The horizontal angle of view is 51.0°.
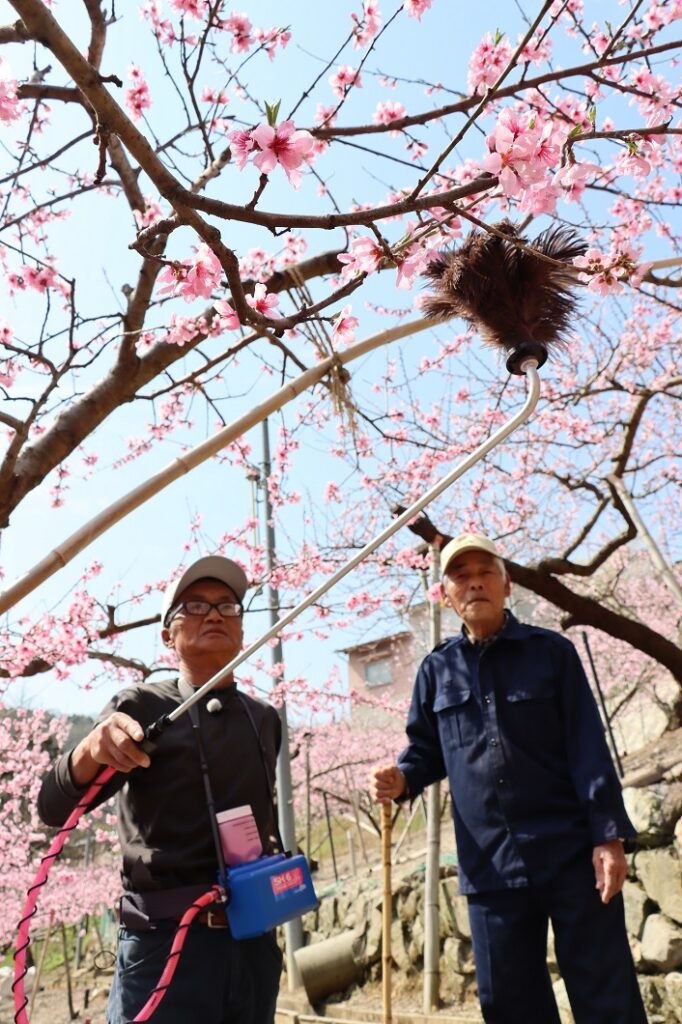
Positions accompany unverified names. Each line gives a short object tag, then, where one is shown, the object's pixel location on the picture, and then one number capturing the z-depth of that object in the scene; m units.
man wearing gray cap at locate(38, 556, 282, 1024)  1.58
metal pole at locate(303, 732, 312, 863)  12.16
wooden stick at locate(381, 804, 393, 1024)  2.41
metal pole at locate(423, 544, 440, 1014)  4.80
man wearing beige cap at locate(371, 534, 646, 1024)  1.83
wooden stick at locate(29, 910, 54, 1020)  8.76
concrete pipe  5.82
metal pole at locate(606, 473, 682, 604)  5.82
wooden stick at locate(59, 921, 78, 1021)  10.65
